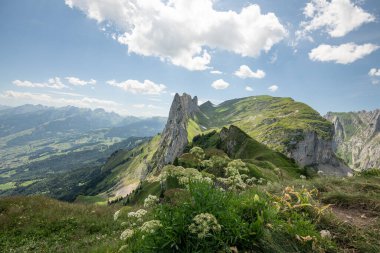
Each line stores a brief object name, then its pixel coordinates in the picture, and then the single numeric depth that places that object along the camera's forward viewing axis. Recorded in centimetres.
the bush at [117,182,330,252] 527
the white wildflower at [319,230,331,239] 687
